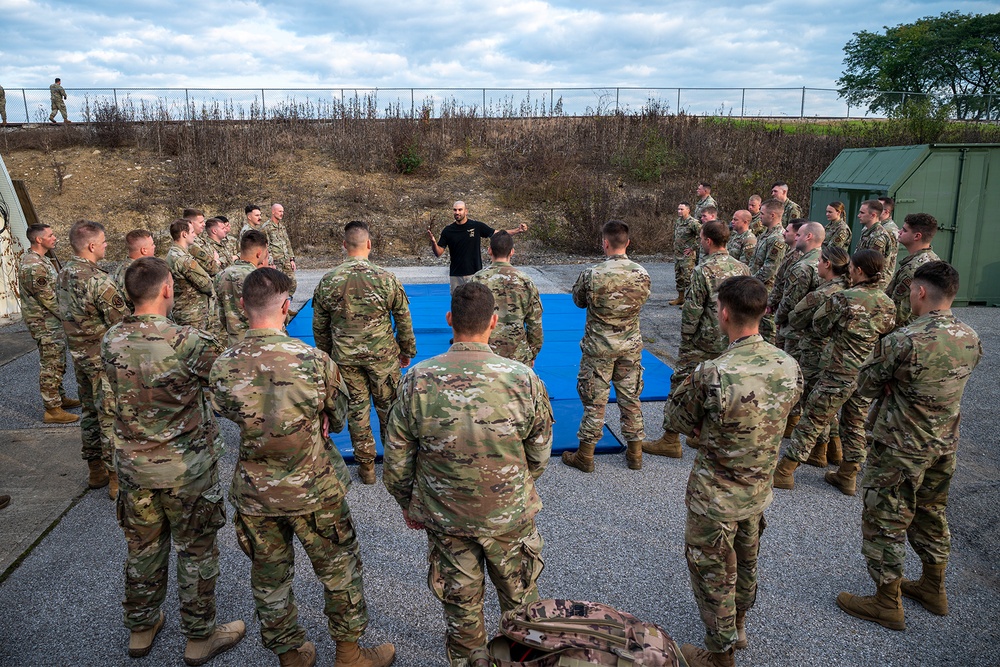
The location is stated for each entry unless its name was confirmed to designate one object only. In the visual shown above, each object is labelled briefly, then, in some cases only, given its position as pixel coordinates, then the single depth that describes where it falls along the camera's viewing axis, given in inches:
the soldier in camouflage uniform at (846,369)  193.6
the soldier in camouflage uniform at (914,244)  237.5
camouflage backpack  61.6
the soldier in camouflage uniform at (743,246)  366.9
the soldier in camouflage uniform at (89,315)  194.2
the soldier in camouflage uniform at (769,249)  319.3
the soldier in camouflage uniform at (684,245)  427.8
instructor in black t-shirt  352.2
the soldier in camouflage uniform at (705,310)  209.0
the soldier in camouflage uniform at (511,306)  209.9
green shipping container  424.8
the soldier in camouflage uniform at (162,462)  121.6
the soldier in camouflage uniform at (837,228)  355.9
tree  1282.0
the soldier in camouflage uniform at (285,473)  110.0
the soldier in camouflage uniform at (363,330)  192.2
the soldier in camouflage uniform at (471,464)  103.0
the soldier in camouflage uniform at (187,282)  263.3
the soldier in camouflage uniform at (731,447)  115.9
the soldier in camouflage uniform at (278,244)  390.0
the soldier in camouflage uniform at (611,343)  201.5
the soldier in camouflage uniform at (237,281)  226.5
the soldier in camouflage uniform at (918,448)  136.4
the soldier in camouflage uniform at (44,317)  250.5
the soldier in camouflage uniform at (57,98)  877.8
